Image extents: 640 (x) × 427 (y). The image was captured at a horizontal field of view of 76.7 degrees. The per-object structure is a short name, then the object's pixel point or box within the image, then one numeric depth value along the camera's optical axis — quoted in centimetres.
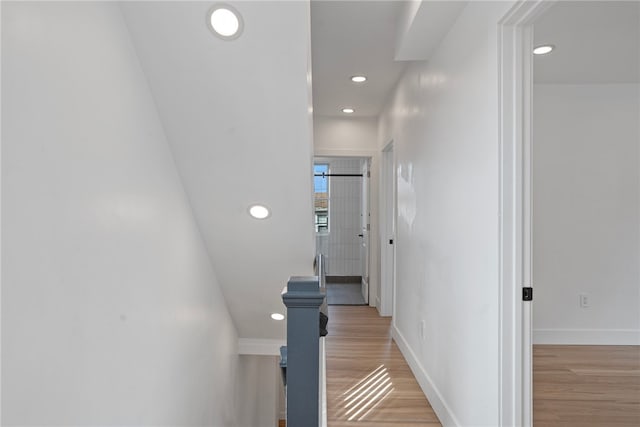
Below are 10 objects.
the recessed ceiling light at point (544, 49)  290
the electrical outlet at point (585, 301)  377
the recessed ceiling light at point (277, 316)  326
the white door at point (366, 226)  565
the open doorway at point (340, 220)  740
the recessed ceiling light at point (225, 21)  161
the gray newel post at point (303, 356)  127
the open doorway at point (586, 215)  372
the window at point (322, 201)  754
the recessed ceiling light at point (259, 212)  242
